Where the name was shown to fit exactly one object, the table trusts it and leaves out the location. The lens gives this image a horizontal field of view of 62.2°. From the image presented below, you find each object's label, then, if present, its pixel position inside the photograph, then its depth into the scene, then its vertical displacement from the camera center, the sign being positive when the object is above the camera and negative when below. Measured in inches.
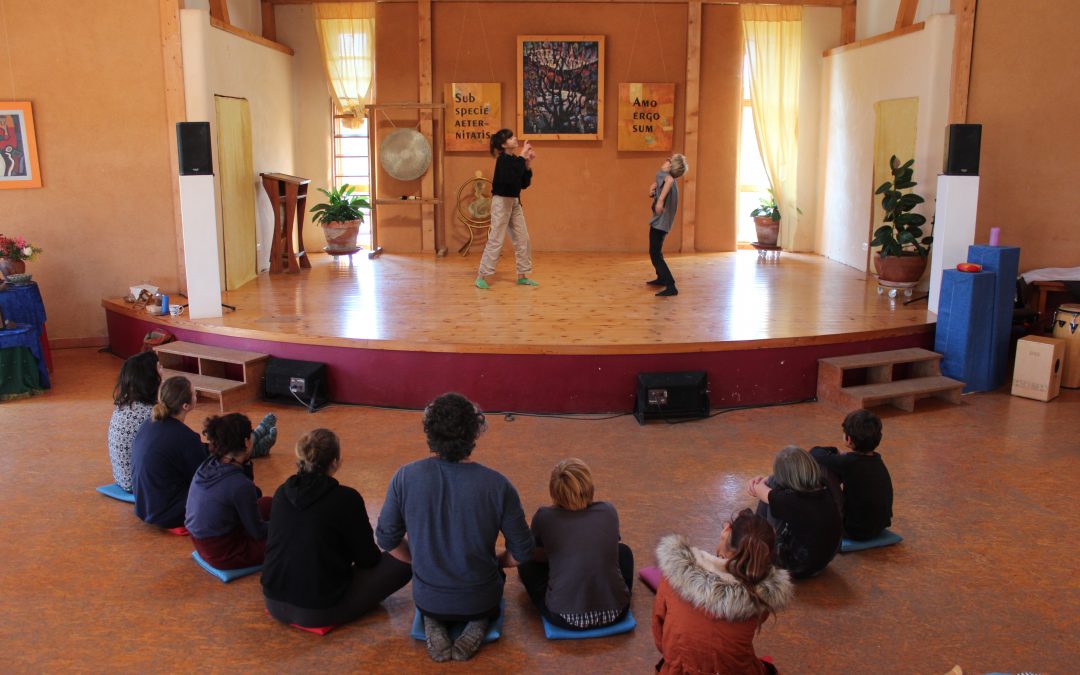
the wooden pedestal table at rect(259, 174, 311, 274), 374.9 -20.3
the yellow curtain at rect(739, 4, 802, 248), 427.2 +39.2
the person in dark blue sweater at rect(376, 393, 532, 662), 128.0 -50.7
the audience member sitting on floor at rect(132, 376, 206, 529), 163.8 -53.4
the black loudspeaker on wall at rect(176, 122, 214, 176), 265.9 +4.9
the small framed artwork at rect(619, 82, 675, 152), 429.4 +24.9
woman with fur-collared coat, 105.1 -49.7
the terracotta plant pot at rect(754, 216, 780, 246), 423.8 -28.3
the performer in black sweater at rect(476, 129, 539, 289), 319.3 -9.4
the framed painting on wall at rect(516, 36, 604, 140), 425.1 +37.8
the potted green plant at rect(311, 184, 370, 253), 398.6 -24.0
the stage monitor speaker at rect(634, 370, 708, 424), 239.3 -60.1
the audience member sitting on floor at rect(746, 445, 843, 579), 144.9 -55.2
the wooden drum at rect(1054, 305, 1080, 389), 271.7 -49.6
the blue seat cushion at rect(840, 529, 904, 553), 165.5 -68.2
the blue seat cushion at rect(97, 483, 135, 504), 185.9 -67.8
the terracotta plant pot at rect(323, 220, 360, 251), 400.2 -30.1
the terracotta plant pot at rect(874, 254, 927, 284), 310.3 -33.5
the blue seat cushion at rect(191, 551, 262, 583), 153.4 -69.0
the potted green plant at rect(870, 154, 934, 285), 310.5 -23.2
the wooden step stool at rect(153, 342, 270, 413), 250.5 -59.4
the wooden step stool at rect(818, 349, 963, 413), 248.4 -60.4
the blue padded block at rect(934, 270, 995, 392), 266.2 -46.3
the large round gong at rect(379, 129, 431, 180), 423.2 +6.1
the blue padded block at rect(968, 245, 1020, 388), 267.6 -34.9
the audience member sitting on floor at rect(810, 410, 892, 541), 159.8 -54.3
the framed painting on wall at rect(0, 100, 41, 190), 302.4 +5.8
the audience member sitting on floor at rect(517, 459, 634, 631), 132.2 -56.3
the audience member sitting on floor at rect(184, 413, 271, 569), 148.8 -55.1
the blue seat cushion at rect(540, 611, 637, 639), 135.3 -69.3
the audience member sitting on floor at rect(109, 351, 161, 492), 176.6 -45.4
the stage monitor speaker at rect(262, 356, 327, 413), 249.9 -59.5
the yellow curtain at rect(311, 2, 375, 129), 424.8 +55.5
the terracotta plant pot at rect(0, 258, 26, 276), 283.6 -32.0
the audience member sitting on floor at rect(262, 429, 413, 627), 131.1 -55.5
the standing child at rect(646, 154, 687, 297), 315.9 -13.8
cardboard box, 261.1 -57.2
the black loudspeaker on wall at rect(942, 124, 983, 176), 276.2 +6.4
